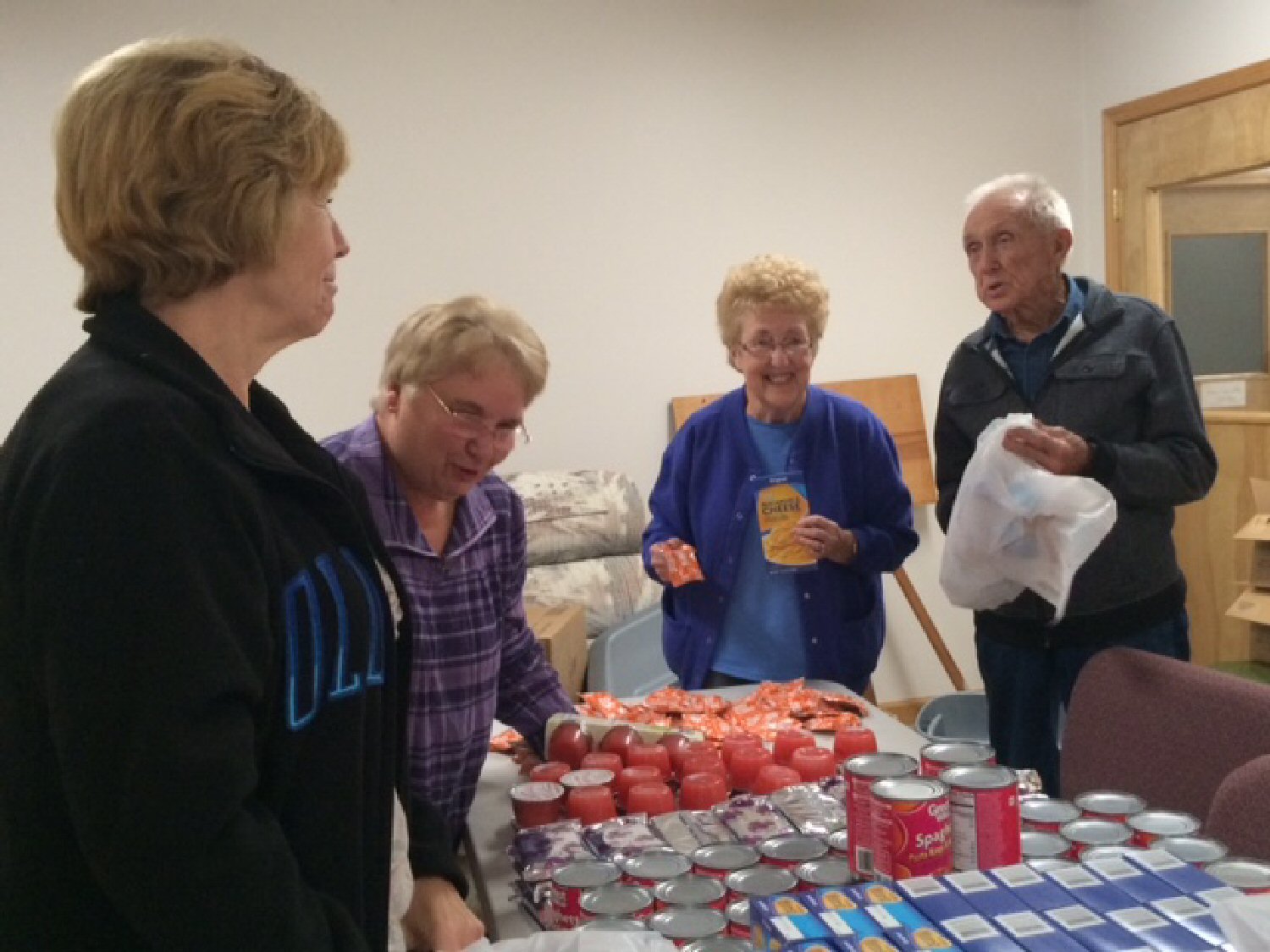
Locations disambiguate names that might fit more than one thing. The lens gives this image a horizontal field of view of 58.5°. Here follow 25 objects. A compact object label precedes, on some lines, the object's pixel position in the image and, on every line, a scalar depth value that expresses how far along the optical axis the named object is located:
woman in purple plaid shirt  1.61
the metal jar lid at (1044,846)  1.14
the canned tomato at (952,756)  1.26
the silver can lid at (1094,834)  1.17
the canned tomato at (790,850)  1.24
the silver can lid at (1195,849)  1.12
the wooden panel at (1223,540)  4.24
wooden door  4.03
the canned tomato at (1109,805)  1.24
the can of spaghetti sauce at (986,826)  1.08
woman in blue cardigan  2.43
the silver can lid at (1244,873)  1.04
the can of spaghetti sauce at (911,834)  1.06
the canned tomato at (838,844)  1.25
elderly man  2.26
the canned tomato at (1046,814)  1.25
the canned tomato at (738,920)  1.09
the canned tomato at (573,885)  1.20
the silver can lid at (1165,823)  1.19
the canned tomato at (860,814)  1.10
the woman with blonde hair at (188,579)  0.78
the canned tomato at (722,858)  1.22
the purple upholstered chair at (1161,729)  1.65
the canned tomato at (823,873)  1.16
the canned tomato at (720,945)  1.03
